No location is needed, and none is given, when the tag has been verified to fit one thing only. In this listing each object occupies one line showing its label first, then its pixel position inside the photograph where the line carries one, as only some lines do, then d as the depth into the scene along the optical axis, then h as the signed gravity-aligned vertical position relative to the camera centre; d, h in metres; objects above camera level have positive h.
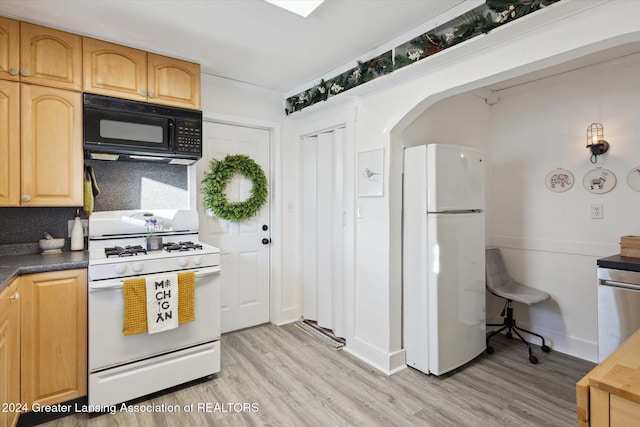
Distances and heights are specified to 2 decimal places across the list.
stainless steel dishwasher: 2.18 -0.65
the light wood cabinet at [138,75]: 2.33 +1.06
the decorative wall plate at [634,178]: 2.59 +0.27
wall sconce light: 2.73 +0.59
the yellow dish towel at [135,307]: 2.11 -0.60
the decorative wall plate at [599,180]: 2.73 +0.27
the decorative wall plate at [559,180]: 2.97 +0.30
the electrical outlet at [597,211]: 2.78 +0.01
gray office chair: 2.90 -0.74
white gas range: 2.07 -0.68
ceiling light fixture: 1.93 +1.24
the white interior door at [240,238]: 3.22 -0.25
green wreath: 3.13 +0.26
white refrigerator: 2.47 -0.34
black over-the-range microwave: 2.32 +0.63
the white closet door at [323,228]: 3.21 -0.15
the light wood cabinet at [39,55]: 2.07 +1.05
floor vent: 3.10 -1.22
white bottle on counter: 2.46 -0.16
